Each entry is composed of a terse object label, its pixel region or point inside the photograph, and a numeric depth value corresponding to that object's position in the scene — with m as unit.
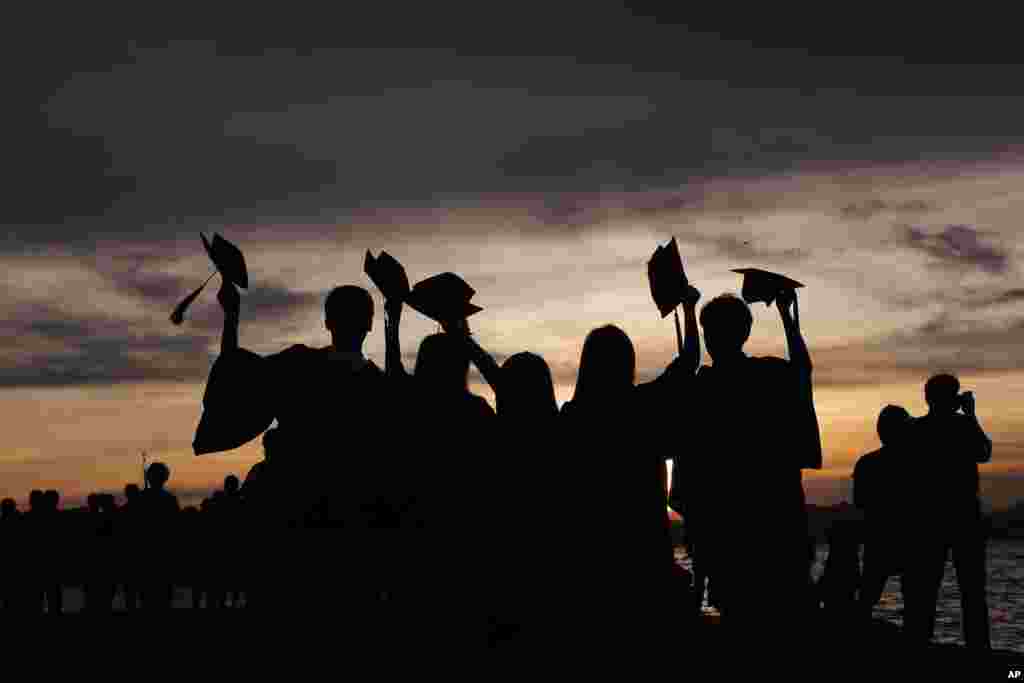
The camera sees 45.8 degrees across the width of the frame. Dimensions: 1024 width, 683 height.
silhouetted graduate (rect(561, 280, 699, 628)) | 5.48
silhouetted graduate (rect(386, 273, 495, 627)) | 5.38
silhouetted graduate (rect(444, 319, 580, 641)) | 5.58
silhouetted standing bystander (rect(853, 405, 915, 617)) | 9.17
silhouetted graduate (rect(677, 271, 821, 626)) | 5.78
